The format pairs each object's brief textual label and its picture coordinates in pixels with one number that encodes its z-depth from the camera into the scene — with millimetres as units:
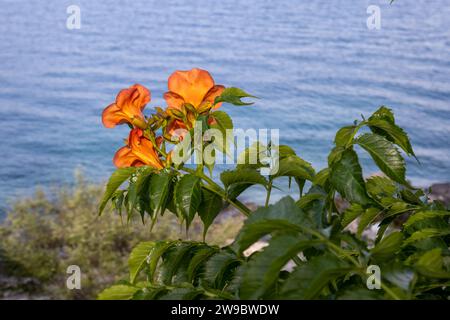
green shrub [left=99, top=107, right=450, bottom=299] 895
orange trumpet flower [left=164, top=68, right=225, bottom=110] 1181
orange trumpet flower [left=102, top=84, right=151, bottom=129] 1192
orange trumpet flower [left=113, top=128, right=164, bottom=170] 1168
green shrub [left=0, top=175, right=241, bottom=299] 3796
